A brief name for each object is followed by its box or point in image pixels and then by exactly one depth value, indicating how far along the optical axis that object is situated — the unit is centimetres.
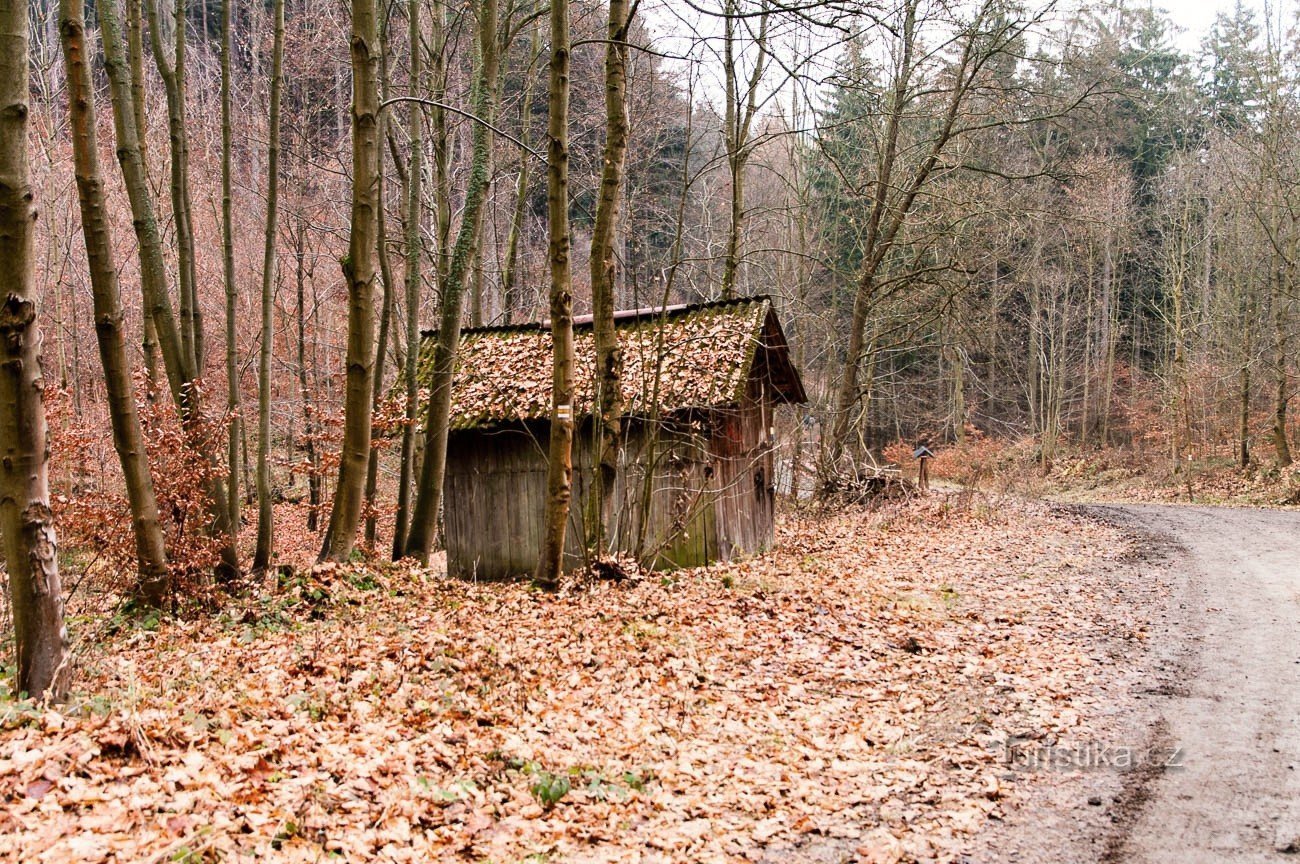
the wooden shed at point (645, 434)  1246
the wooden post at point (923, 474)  1952
